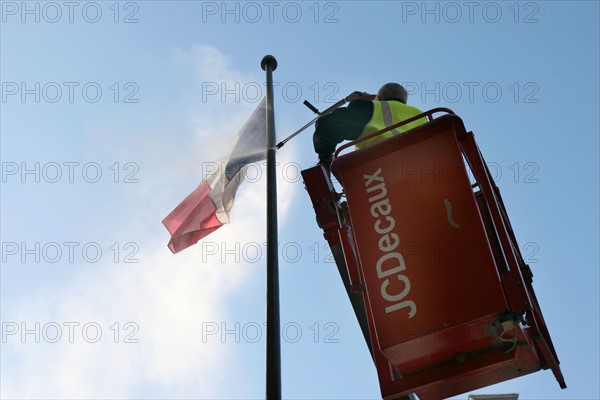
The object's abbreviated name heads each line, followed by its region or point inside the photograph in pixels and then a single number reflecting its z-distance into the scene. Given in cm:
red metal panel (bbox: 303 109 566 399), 464
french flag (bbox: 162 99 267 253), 881
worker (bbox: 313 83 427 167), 616
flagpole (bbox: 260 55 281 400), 549
